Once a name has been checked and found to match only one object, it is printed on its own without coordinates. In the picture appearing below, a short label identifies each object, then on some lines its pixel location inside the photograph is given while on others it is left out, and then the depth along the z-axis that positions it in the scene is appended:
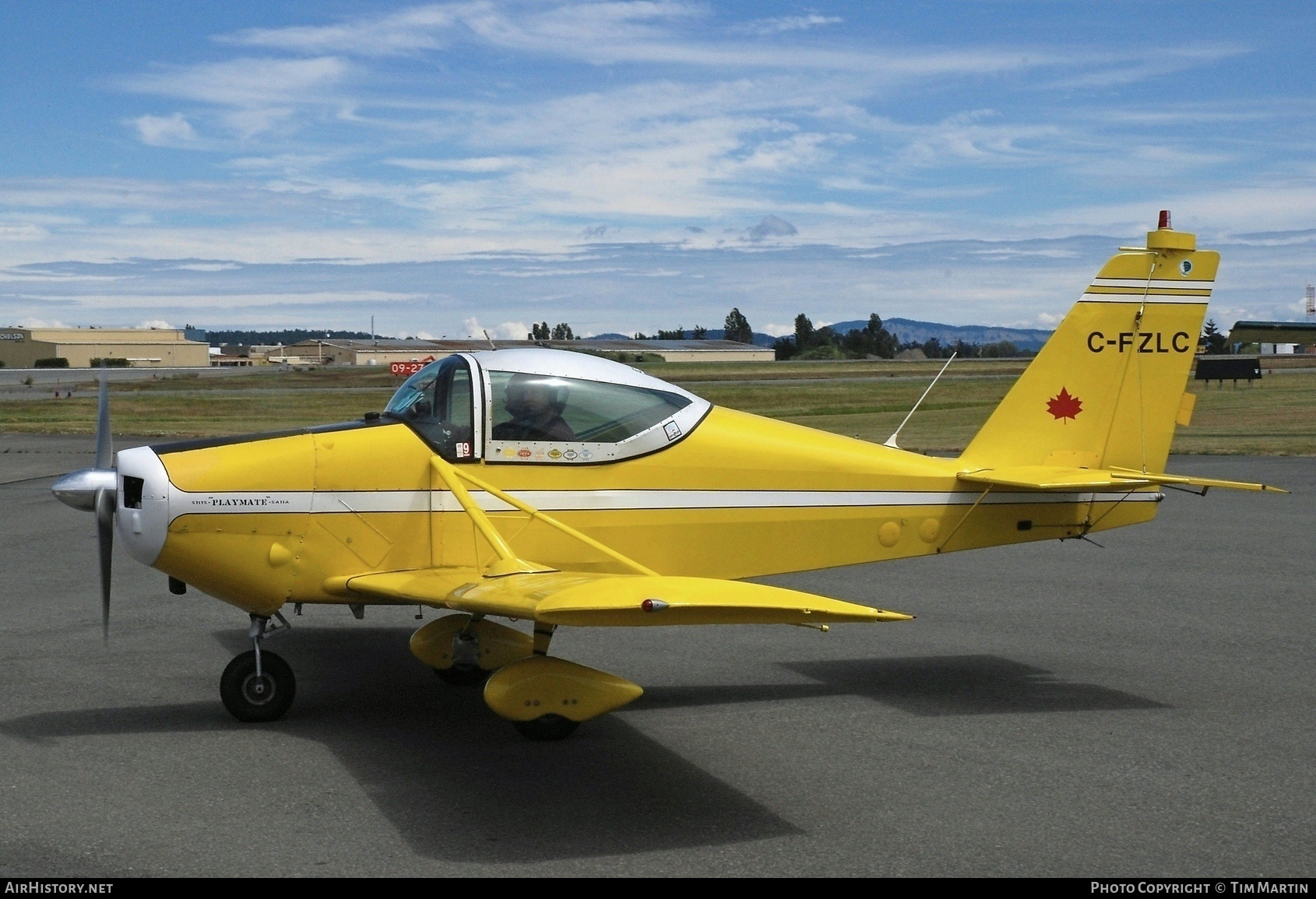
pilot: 6.89
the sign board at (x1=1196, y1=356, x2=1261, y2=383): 48.47
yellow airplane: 6.44
